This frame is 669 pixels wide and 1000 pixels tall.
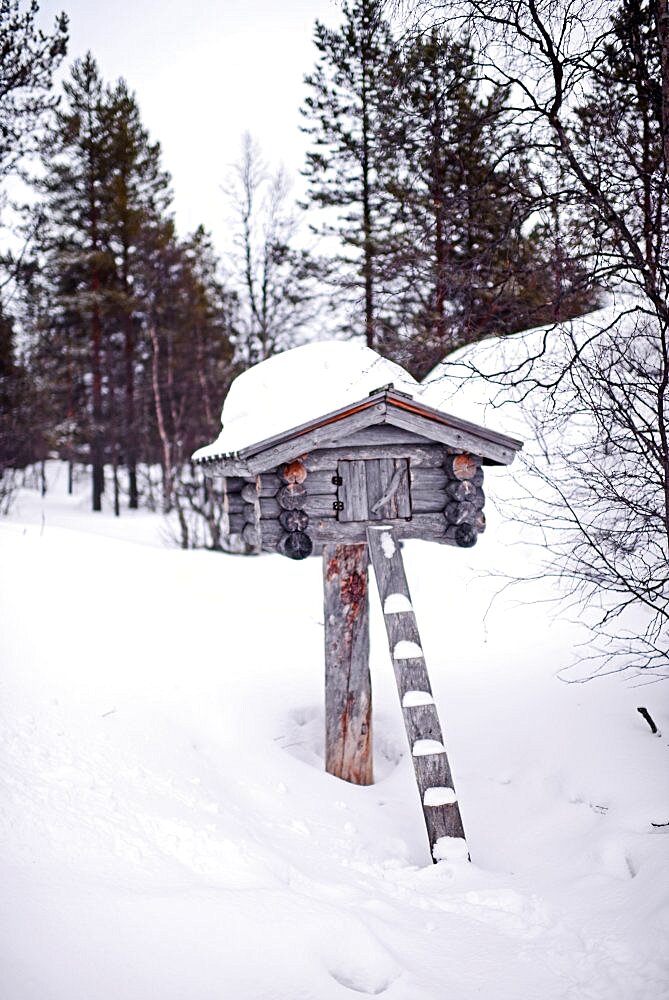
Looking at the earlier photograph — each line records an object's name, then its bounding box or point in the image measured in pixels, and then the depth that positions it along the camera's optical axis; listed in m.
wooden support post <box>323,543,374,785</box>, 5.46
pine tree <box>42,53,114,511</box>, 20.53
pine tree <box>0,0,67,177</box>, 11.41
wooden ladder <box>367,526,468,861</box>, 4.38
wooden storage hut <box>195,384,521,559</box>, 4.76
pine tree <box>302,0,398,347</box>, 12.89
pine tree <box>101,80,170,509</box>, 20.98
